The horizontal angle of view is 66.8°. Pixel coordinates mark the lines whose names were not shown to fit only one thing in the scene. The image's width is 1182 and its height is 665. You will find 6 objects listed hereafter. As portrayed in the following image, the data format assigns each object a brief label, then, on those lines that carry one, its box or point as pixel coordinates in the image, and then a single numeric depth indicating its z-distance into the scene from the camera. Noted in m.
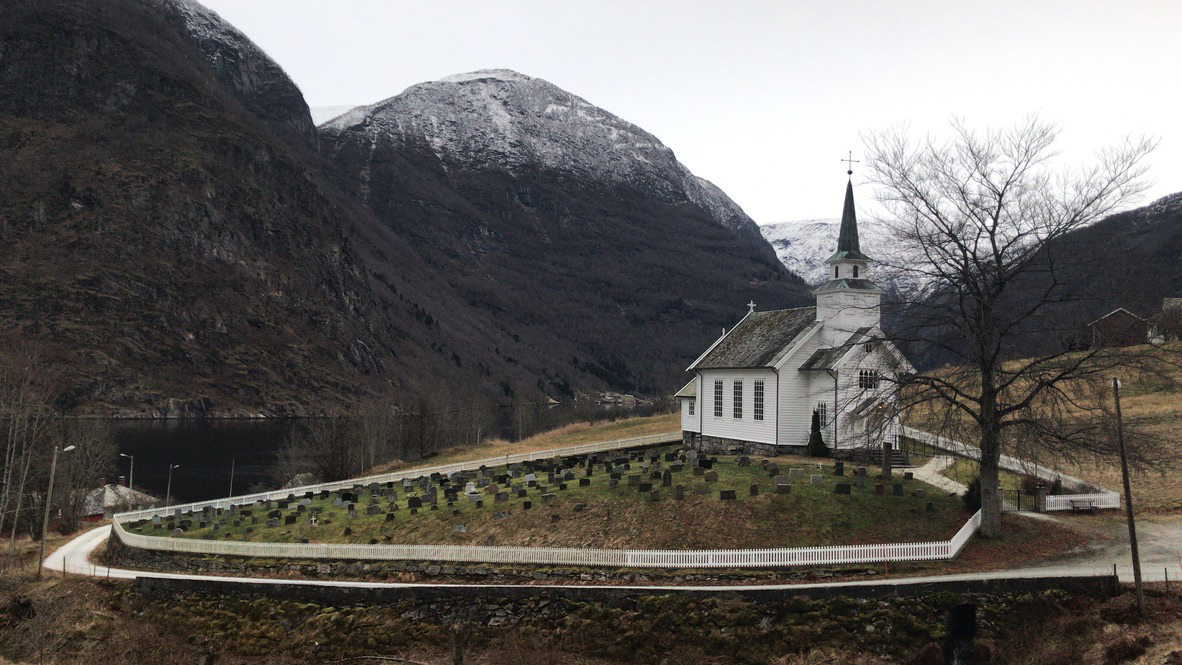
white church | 42.84
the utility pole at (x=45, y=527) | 36.52
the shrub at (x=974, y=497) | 31.20
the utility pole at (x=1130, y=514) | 22.22
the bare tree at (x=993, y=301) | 27.72
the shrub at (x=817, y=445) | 42.31
